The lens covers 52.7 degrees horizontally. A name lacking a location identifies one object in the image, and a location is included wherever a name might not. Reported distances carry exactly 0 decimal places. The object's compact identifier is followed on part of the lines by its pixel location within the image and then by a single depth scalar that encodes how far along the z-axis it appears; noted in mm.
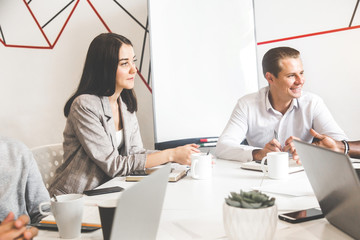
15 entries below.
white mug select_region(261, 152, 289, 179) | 1354
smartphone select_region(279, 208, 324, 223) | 885
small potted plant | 729
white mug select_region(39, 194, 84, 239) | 814
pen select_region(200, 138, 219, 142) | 2557
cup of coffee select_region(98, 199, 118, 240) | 738
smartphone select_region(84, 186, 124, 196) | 1225
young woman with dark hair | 1625
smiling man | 2150
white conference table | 833
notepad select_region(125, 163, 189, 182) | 1390
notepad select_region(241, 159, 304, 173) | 1492
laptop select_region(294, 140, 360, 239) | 656
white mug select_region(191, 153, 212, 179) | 1385
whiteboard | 2486
